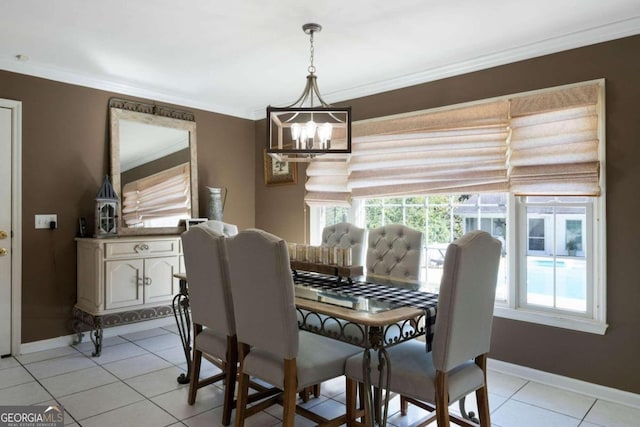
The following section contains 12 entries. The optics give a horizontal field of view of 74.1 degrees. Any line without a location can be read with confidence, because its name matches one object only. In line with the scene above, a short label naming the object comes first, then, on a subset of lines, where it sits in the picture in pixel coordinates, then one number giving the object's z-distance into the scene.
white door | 3.42
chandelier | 2.42
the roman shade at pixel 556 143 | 2.80
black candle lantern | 3.74
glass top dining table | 1.88
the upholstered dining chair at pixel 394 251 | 2.99
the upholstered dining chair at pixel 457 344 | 1.83
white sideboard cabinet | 3.55
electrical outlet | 3.60
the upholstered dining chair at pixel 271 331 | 1.97
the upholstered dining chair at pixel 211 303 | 2.38
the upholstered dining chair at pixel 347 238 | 3.39
